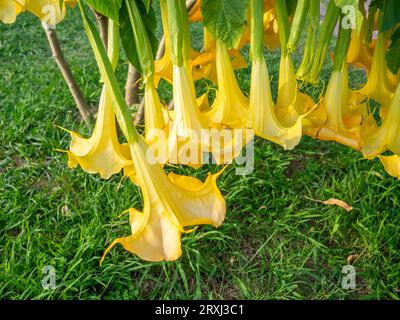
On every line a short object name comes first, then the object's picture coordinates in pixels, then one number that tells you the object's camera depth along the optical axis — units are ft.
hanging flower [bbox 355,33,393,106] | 3.04
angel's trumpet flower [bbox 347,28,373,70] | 3.15
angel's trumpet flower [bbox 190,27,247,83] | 2.84
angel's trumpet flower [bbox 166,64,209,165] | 2.34
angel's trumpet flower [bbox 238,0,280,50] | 3.02
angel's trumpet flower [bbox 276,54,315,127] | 2.57
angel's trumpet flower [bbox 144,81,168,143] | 2.46
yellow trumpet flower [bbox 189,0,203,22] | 3.14
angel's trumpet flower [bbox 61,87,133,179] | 2.58
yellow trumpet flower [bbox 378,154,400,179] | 2.86
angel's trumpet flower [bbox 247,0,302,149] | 2.41
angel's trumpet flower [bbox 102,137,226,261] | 2.26
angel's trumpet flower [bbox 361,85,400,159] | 2.62
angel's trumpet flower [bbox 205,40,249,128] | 2.54
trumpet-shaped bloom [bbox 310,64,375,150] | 2.62
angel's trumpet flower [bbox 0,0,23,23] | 2.50
